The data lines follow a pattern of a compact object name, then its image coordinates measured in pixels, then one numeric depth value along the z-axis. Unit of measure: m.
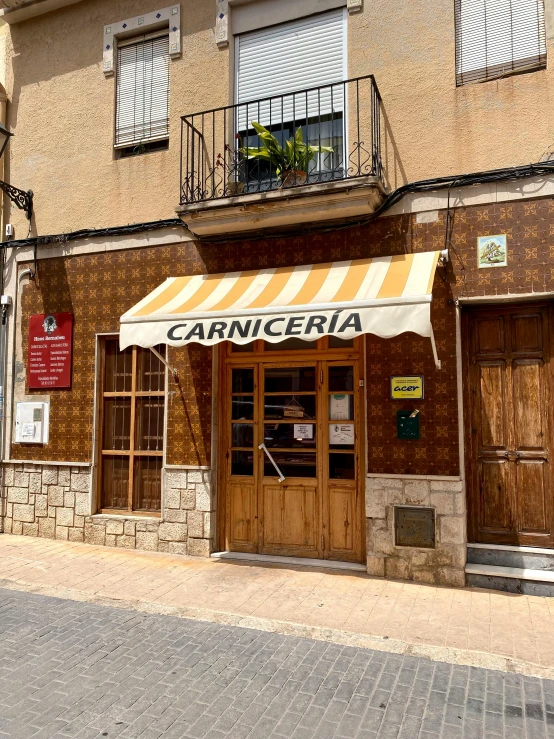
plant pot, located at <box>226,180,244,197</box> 6.91
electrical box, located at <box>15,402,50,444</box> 7.84
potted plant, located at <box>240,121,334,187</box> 6.51
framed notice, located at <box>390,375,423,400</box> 6.00
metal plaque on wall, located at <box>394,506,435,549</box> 5.85
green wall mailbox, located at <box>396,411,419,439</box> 5.96
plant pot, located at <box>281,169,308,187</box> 6.49
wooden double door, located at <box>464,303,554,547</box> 5.81
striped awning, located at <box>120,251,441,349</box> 5.04
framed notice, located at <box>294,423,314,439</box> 6.70
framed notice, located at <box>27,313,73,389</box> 7.79
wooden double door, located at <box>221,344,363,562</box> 6.52
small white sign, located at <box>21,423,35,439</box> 7.88
